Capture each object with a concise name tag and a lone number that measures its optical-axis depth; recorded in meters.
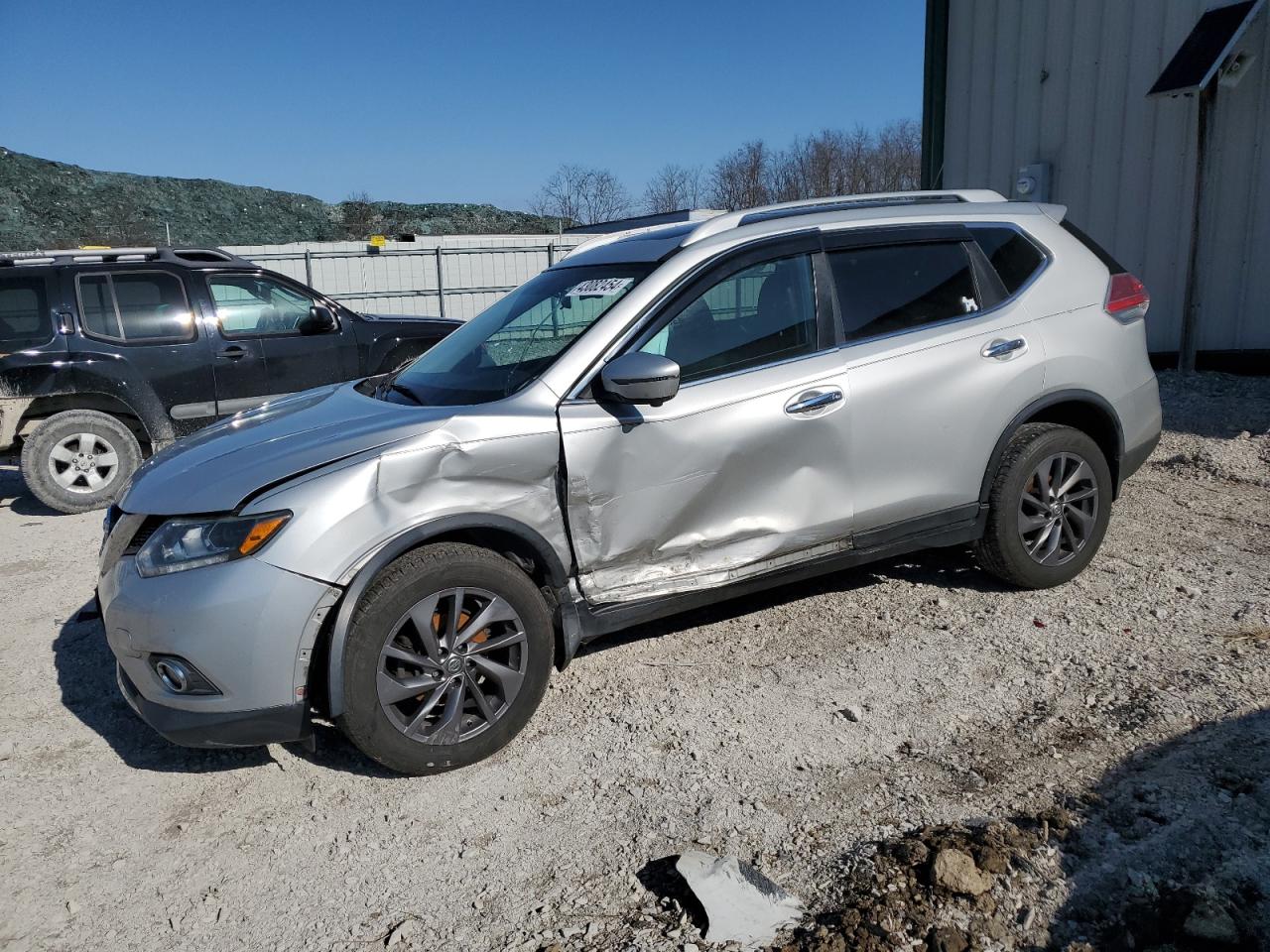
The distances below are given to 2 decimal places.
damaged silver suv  3.11
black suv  7.33
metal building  9.06
